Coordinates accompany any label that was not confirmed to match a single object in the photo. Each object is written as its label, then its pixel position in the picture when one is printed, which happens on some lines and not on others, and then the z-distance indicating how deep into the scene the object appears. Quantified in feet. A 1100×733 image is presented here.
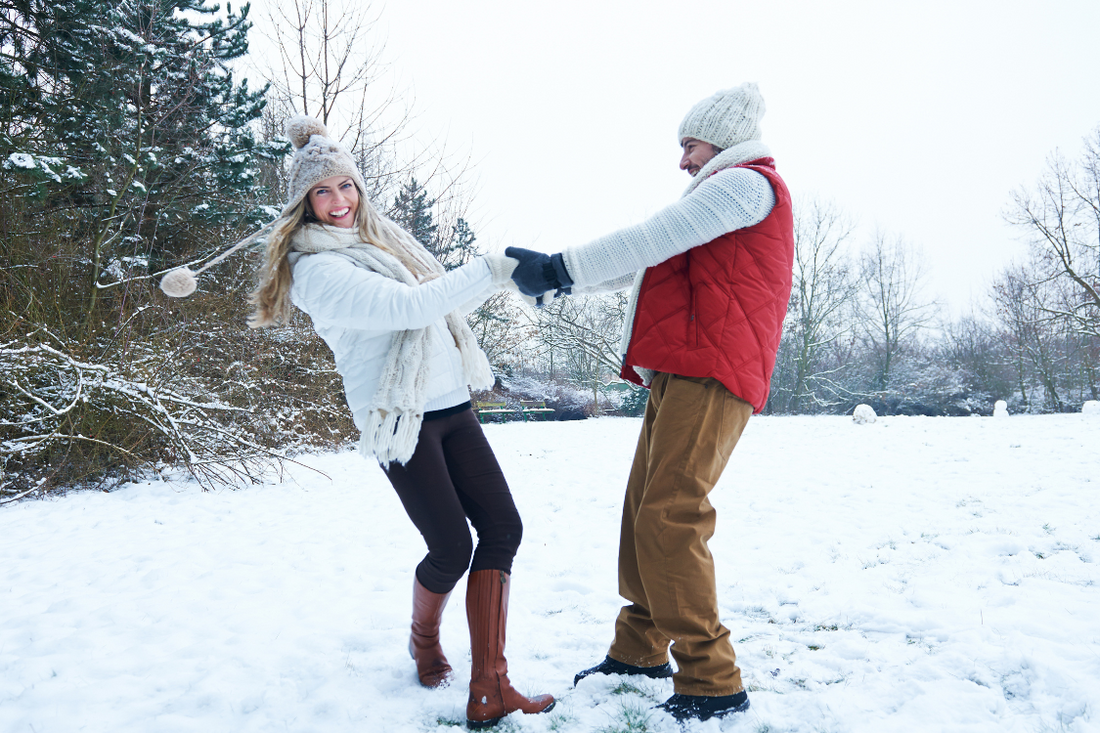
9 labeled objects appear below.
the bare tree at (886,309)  89.30
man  5.74
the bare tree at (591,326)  56.54
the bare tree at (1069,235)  60.70
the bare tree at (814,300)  80.69
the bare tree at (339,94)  24.27
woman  5.98
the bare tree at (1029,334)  72.84
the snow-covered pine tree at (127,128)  23.99
